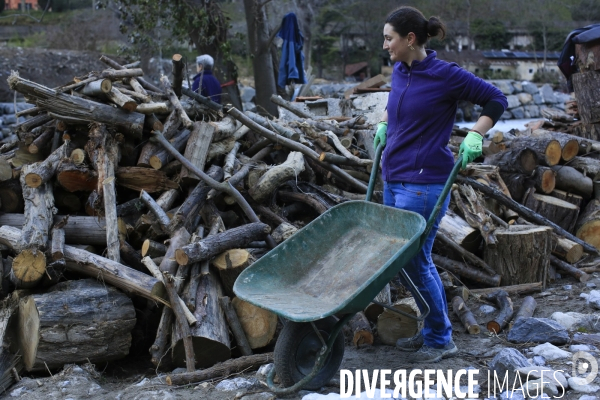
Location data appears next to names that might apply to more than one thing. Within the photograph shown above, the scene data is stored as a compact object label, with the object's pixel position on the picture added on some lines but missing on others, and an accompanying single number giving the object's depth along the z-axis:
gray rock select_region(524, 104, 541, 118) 26.39
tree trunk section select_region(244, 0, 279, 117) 11.94
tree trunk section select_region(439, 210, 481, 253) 5.52
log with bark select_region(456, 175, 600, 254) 6.06
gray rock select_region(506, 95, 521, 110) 26.06
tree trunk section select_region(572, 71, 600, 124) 8.65
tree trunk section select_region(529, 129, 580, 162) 7.10
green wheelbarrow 3.27
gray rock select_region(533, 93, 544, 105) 26.88
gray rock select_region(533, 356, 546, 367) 3.70
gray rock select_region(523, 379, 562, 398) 3.25
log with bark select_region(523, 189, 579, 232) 6.52
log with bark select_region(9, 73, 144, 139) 5.34
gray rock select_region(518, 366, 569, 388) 3.38
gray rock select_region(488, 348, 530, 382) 3.49
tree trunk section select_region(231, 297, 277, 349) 4.41
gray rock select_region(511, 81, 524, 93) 27.29
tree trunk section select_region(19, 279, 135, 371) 4.18
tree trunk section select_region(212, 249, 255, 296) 4.58
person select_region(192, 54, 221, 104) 7.80
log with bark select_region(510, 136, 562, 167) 6.89
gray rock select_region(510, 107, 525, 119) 26.05
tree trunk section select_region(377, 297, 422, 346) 4.29
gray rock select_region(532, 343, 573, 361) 3.76
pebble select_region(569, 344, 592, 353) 3.84
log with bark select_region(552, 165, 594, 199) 6.91
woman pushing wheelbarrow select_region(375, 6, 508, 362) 3.56
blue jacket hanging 11.53
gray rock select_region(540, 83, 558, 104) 27.09
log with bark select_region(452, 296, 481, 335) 4.47
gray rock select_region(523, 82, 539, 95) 27.33
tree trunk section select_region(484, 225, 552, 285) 5.37
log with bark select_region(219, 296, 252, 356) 4.36
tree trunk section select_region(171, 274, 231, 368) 4.14
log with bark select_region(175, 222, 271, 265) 4.45
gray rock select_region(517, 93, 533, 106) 26.56
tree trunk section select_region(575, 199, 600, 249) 6.53
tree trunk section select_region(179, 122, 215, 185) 5.40
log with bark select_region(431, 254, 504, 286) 5.38
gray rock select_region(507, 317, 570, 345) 4.07
